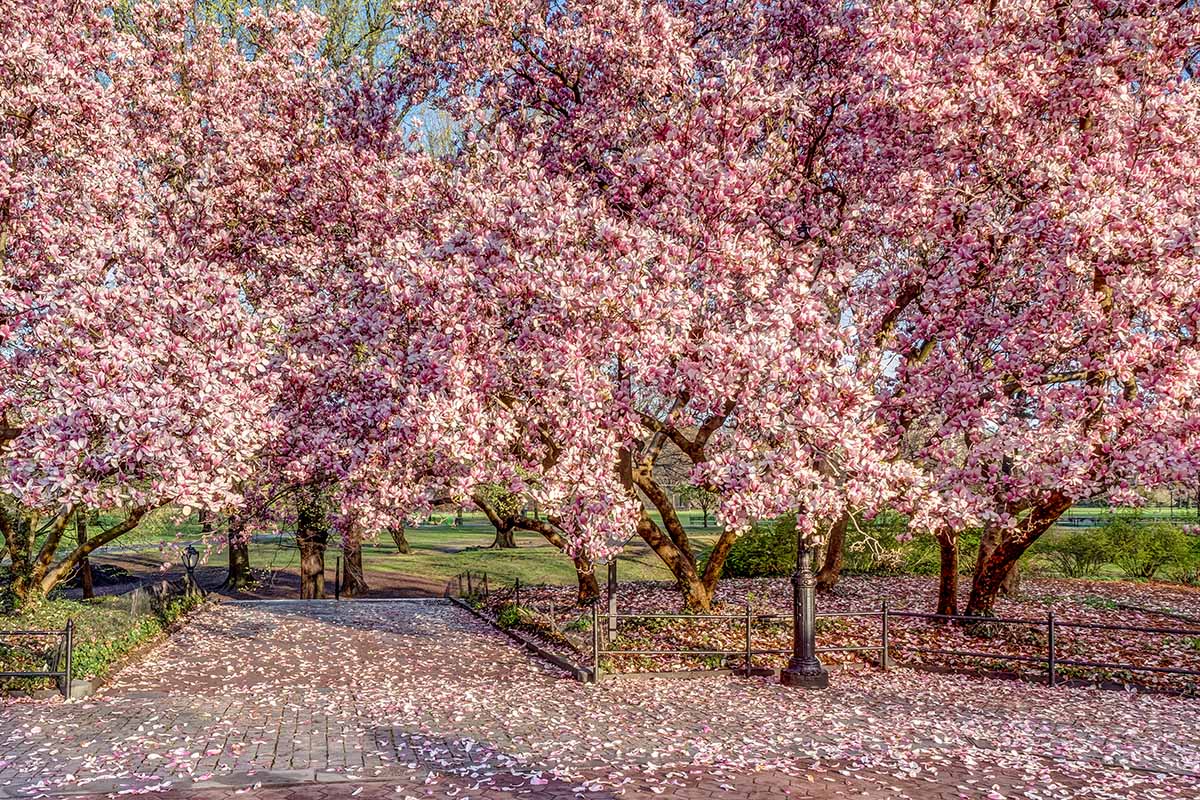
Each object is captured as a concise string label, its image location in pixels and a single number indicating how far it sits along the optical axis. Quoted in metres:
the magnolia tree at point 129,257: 10.76
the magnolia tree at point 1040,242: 12.67
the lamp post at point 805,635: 14.05
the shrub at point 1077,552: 29.97
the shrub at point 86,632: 14.44
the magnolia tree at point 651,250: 12.07
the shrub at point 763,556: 28.61
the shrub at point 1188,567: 27.14
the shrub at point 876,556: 28.12
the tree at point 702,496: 20.10
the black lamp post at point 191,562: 28.41
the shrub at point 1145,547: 28.27
